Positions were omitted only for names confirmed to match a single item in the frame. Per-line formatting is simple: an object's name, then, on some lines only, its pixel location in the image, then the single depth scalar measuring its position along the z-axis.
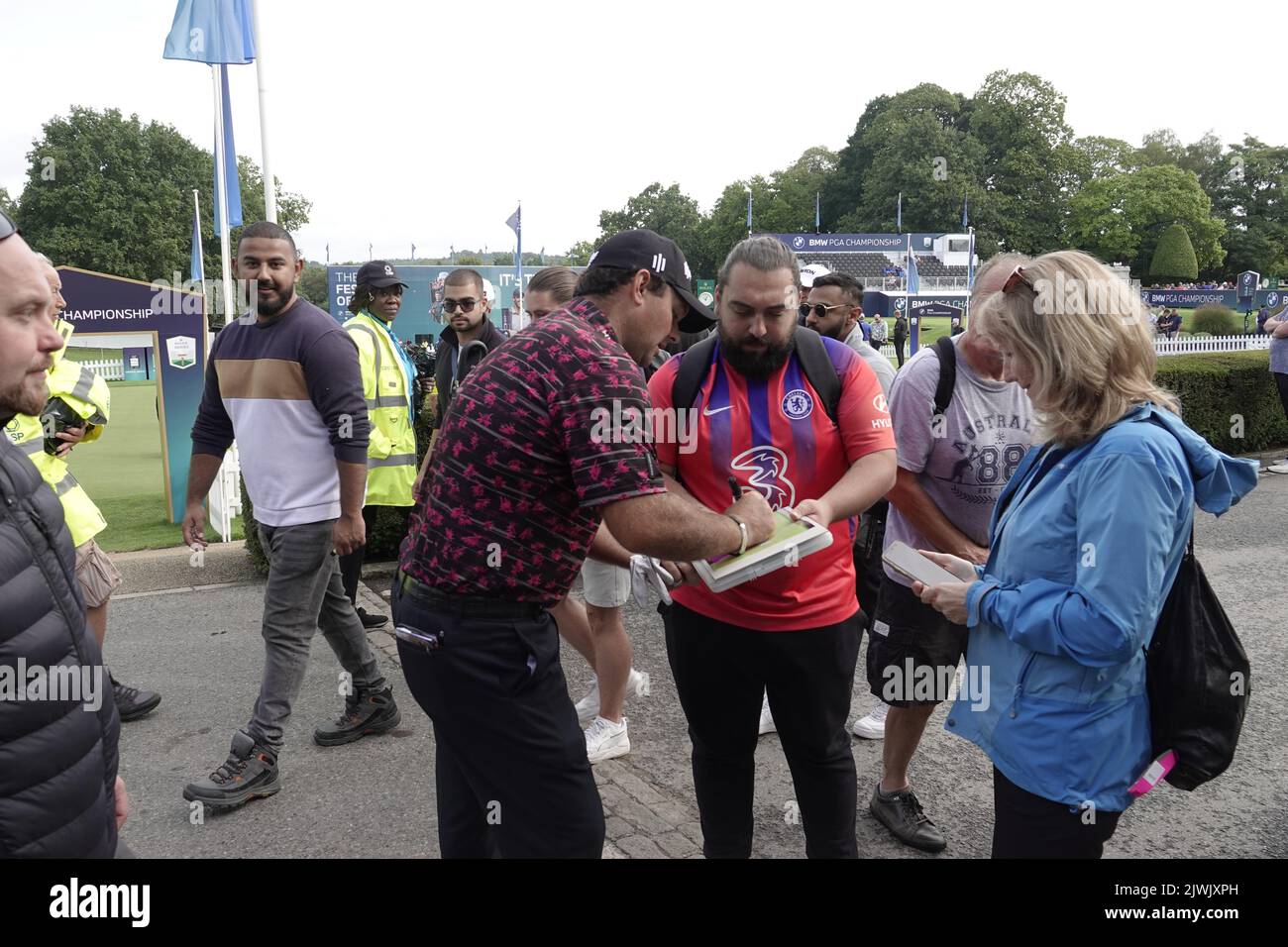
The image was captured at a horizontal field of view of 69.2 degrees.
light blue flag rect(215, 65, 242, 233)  12.10
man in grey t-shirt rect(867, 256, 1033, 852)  3.50
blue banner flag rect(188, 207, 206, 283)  21.84
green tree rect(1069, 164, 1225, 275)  65.25
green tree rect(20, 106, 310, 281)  54.78
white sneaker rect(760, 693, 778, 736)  4.71
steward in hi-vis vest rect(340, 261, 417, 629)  5.88
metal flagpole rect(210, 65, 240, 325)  11.79
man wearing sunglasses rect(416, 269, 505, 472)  5.55
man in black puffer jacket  1.58
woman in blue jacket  1.95
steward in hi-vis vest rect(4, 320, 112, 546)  4.09
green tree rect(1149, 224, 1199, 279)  63.34
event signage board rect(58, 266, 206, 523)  9.49
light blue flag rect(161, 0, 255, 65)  10.29
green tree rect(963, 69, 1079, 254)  68.19
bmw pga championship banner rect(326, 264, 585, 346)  33.00
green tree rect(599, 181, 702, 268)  89.44
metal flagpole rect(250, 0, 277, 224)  10.17
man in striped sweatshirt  3.98
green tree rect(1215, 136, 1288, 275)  71.50
